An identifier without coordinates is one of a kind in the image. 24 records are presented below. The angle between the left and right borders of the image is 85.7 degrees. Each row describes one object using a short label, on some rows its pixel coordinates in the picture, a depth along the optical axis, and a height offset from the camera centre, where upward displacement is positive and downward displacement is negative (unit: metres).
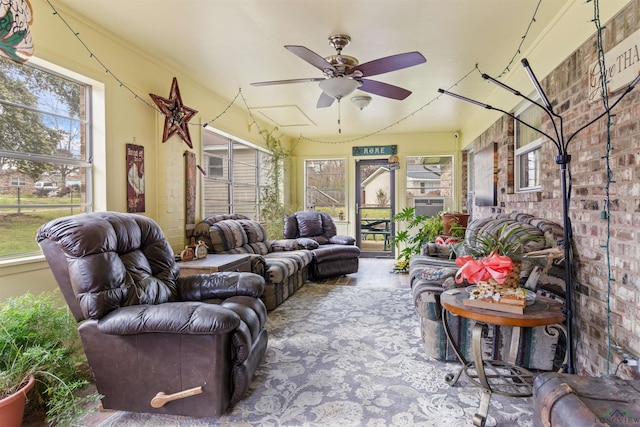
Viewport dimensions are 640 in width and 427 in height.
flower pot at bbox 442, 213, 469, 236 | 5.02 -0.17
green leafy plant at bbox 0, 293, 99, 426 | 1.61 -0.73
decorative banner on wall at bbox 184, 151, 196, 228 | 3.82 +0.25
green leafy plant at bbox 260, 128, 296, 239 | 5.96 +0.28
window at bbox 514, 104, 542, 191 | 3.23 +0.59
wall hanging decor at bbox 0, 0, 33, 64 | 1.77 +0.95
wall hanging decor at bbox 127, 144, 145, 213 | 3.03 +0.27
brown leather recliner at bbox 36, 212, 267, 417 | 1.70 -0.65
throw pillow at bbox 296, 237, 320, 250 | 4.98 -0.51
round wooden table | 1.67 -0.77
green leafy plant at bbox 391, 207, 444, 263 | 5.16 -0.35
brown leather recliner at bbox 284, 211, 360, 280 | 4.93 -0.53
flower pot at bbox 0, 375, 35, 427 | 1.51 -0.89
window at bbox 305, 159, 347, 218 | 7.24 +0.48
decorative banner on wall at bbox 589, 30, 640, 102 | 1.64 +0.74
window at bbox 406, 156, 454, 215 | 6.79 +0.51
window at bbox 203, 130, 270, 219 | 4.61 +0.49
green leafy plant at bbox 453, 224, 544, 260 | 1.88 -0.21
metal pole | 1.66 -0.25
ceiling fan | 2.42 +1.06
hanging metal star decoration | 3.33 +0.98
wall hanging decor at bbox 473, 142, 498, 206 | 4.24 +0.44
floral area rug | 1.78 -1.07
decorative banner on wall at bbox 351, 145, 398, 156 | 6.88 +1.18
